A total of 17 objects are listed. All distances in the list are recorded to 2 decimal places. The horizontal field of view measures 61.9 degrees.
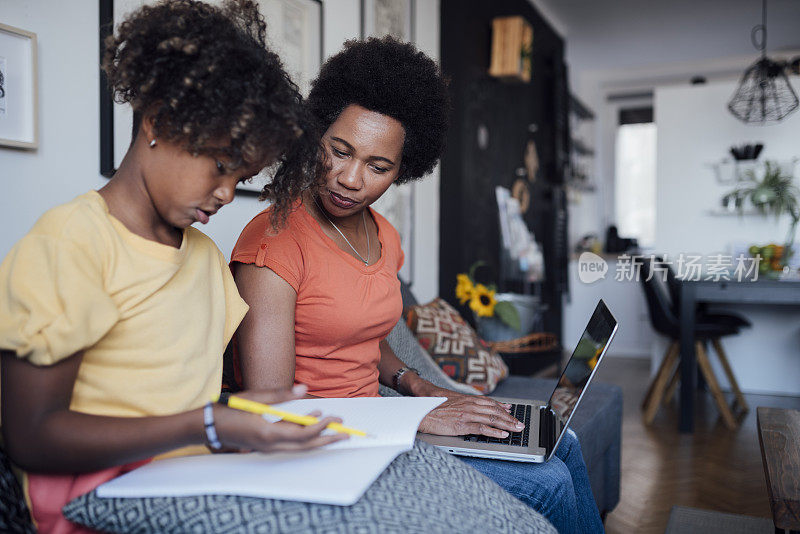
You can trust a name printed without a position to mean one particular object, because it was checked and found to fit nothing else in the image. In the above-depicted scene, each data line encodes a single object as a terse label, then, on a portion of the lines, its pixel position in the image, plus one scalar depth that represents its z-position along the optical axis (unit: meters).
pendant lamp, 4.32
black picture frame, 1.55
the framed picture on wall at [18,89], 1.33
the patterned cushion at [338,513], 0.74
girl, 0.74
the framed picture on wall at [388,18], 2.70
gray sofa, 1.99
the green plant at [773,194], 4.42
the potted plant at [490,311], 3.06
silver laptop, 1.23
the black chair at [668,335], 3.75
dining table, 3.62
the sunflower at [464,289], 3.07
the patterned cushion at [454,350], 2.32
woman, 1.21
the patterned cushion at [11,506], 0.78
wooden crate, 3.94
